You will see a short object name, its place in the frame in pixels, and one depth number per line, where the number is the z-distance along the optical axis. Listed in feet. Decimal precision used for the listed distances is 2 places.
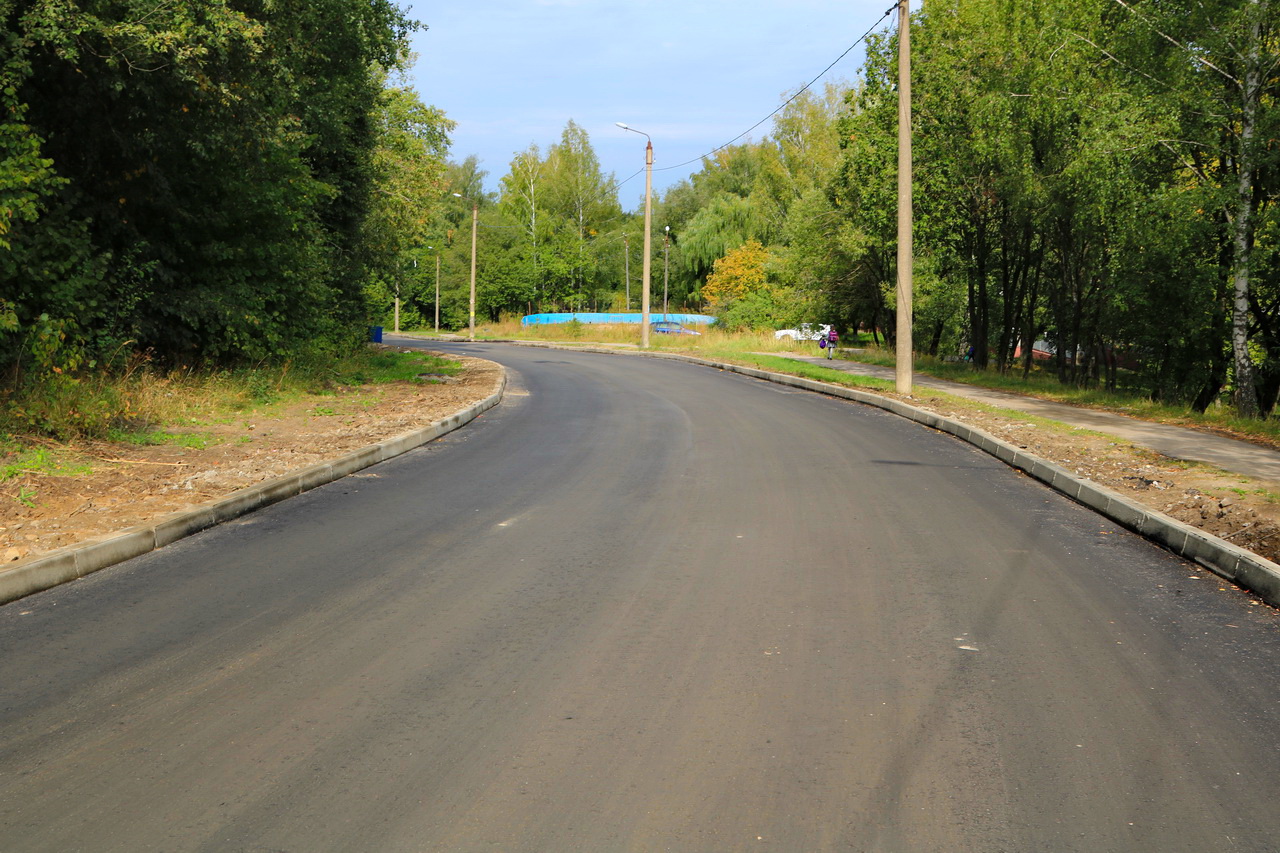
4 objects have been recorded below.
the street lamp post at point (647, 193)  127.85
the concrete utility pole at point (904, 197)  62.54
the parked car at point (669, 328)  198.18
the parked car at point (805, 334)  148.25
